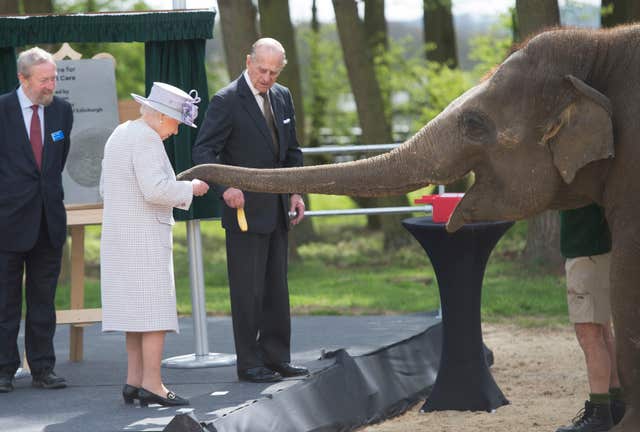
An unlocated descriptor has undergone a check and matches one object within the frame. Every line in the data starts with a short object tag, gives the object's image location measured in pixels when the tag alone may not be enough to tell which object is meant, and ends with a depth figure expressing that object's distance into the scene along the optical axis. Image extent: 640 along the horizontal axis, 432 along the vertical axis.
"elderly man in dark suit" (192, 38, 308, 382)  15.66
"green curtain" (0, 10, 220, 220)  17.61
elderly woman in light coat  14.04
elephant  11.76
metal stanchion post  17.70
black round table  16.08
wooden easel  18.14
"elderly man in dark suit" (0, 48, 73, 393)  15.82
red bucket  15.87
